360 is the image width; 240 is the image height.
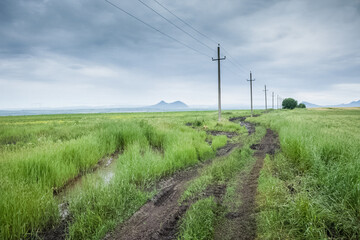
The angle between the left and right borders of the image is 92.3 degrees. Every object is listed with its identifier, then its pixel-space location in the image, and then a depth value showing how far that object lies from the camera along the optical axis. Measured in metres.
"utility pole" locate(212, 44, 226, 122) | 23.99
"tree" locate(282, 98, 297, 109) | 129.12
